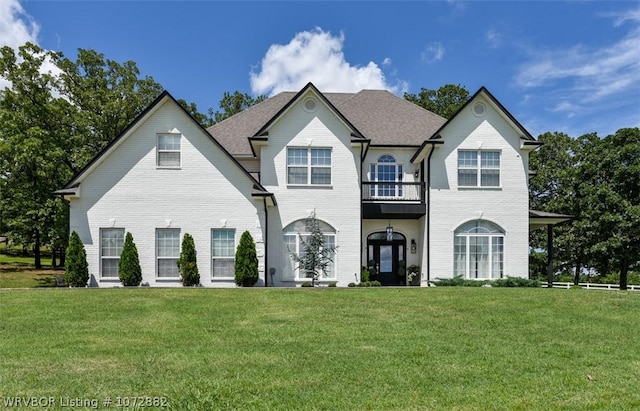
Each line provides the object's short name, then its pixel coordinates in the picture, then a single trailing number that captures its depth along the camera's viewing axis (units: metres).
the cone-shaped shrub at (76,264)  17.92
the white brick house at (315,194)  18.81
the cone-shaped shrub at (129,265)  18.14
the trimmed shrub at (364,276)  20.12
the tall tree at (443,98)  41.25
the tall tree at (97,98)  29.64
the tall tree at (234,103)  42.78
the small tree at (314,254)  19.09
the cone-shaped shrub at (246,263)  18.23
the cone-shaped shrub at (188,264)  18.38
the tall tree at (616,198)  30.06
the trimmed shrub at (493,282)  19.19
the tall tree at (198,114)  40.57
